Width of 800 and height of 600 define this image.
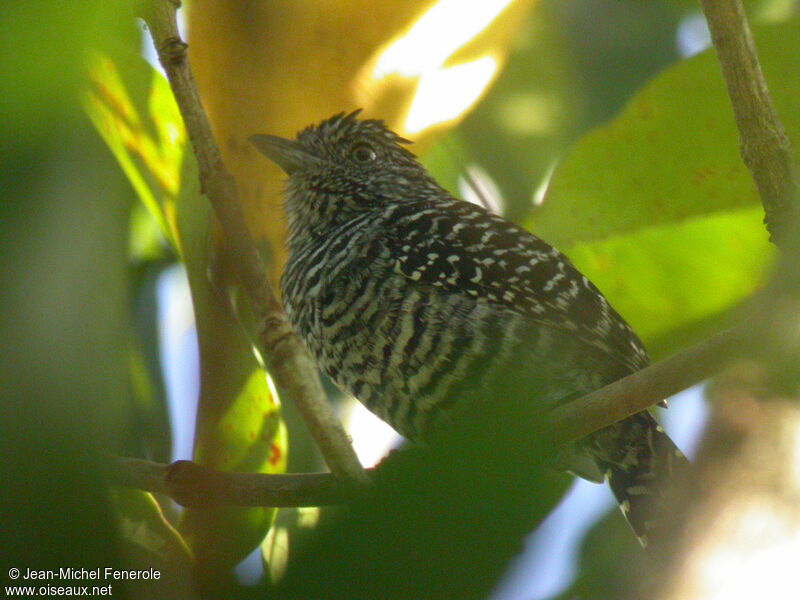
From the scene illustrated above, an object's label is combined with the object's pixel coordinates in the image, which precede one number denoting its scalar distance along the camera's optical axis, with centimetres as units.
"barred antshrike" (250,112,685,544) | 632
